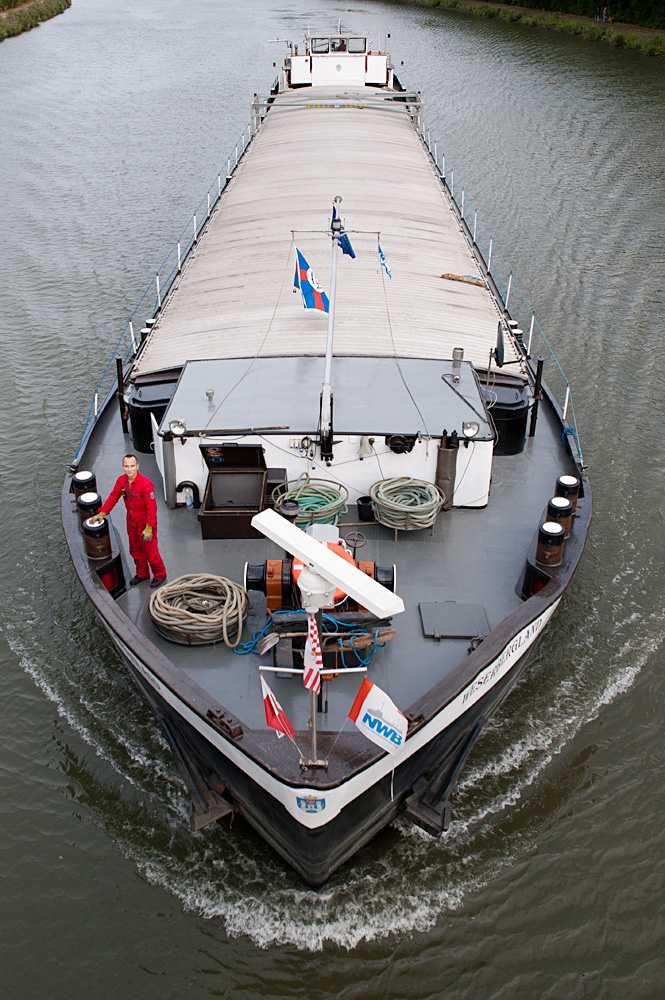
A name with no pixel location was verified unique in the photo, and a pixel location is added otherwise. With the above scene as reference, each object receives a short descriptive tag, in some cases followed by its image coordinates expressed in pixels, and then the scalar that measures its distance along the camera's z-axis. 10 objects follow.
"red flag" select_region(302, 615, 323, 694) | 7.05
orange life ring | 7.70
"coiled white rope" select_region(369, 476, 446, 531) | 10.54
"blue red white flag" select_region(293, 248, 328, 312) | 11.55
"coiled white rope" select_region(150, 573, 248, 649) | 9.19
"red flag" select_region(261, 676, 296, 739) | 7.26
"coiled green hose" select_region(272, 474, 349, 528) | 10.23
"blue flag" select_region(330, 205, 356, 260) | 11.41
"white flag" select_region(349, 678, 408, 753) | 7.05
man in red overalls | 9.62
